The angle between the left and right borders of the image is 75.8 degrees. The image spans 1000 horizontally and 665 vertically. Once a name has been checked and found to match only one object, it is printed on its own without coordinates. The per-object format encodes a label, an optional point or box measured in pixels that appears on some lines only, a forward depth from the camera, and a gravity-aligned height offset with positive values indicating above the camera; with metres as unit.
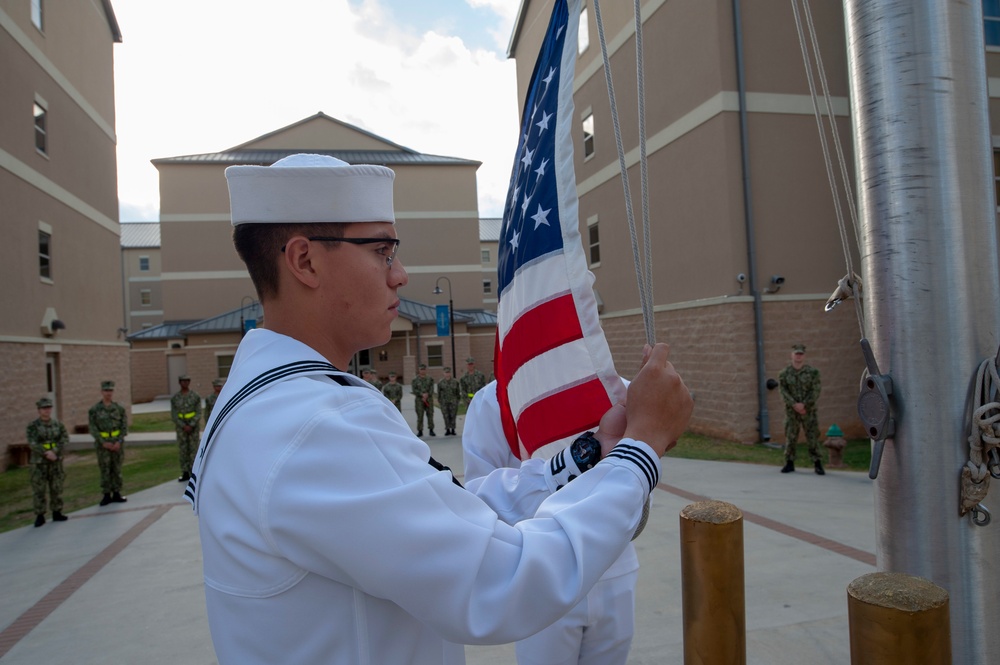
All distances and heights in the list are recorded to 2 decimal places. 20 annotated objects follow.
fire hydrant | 10.26 -1.83
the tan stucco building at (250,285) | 36.84 +5.57
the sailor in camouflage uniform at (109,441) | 10.05 -1.29
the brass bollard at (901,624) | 1.24 -0.58
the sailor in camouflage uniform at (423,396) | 17.45 -1.36
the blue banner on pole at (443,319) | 28.03 +1.19
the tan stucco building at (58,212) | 14.84 +4.07
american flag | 2.12 +0.17
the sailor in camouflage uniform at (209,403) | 13.52 -0.98
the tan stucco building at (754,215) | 12.91 +2.45
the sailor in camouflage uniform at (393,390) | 18.73 -1.21
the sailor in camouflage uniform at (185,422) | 12.29 -1.27
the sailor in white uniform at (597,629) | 2.37 -1.08
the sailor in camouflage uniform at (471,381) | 19.27 -1.09
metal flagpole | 1.60 +0.12
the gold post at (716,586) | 2.07 -0.82
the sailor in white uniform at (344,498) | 1.03 -0.26
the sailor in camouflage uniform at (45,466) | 9.14 -1.49
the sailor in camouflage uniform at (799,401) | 9.73 -1.11
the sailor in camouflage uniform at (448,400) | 17.80 -1.49
